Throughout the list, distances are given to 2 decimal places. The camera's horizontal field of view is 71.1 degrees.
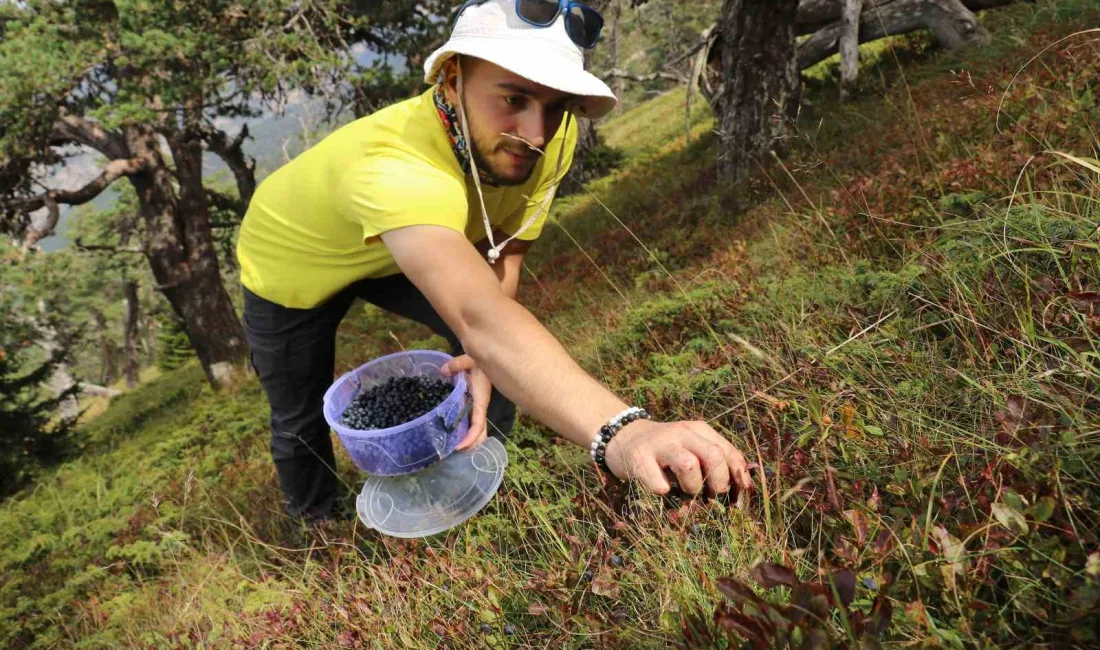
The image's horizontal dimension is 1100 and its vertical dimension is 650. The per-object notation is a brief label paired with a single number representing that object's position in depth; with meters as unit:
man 0.76
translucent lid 1.06
